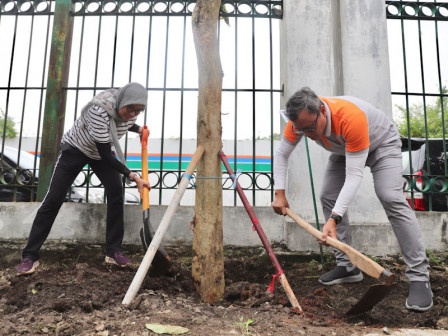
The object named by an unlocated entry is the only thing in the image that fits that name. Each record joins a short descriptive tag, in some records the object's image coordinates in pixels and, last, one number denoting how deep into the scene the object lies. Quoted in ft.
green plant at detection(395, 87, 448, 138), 41.32
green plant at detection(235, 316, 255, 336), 6.12
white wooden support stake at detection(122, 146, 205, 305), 7.31
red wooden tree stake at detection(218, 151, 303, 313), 7.86
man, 8.09
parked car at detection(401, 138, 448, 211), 13.04
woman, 9.70
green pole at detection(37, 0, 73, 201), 12.91
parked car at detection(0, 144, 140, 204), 12.95
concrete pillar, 12.39
